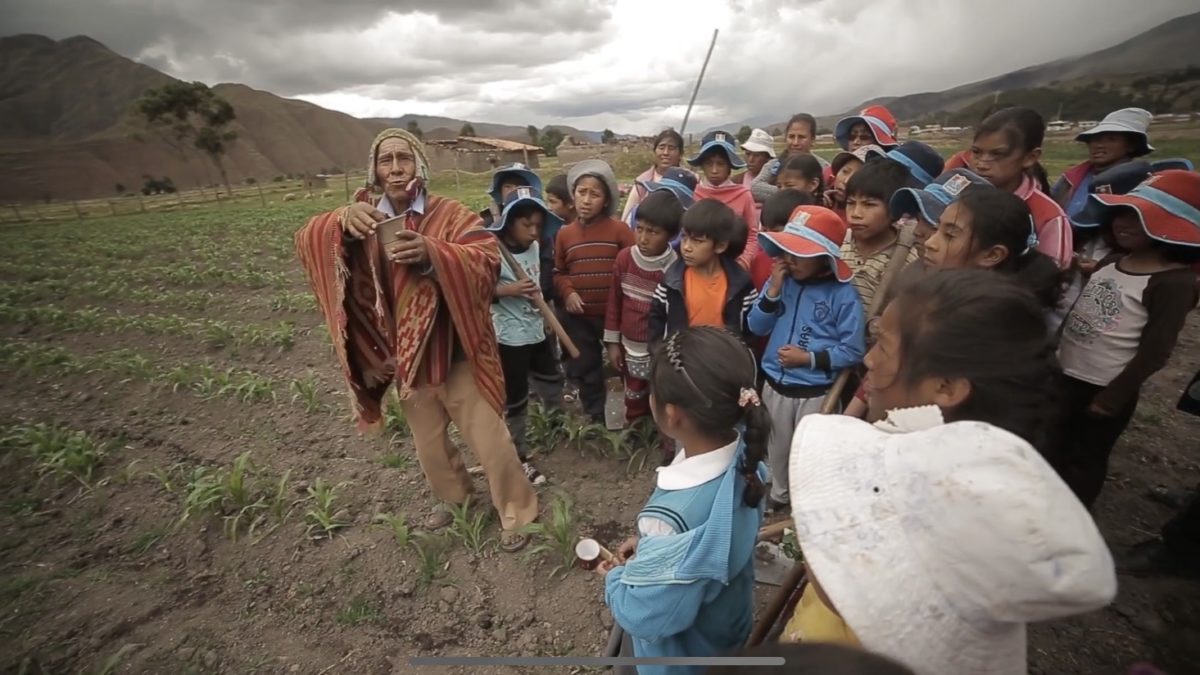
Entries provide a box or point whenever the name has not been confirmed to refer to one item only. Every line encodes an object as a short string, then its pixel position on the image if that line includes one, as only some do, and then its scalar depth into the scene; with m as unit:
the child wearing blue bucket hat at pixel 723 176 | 4.09
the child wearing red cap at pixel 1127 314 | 2.03
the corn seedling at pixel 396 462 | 3.55
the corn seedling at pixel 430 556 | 2.66
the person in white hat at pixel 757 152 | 5.17
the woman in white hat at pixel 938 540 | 0.64
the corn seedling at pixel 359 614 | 2.45
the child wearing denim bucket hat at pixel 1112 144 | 3.13
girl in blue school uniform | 1.29
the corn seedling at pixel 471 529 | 2.83
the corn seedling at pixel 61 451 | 3.58
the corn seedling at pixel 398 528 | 2.77
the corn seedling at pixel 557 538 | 2.68
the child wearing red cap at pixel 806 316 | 2.35
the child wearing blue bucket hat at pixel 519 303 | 3.15
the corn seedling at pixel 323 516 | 2.97
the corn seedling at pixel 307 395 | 4.36
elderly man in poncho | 2.47
